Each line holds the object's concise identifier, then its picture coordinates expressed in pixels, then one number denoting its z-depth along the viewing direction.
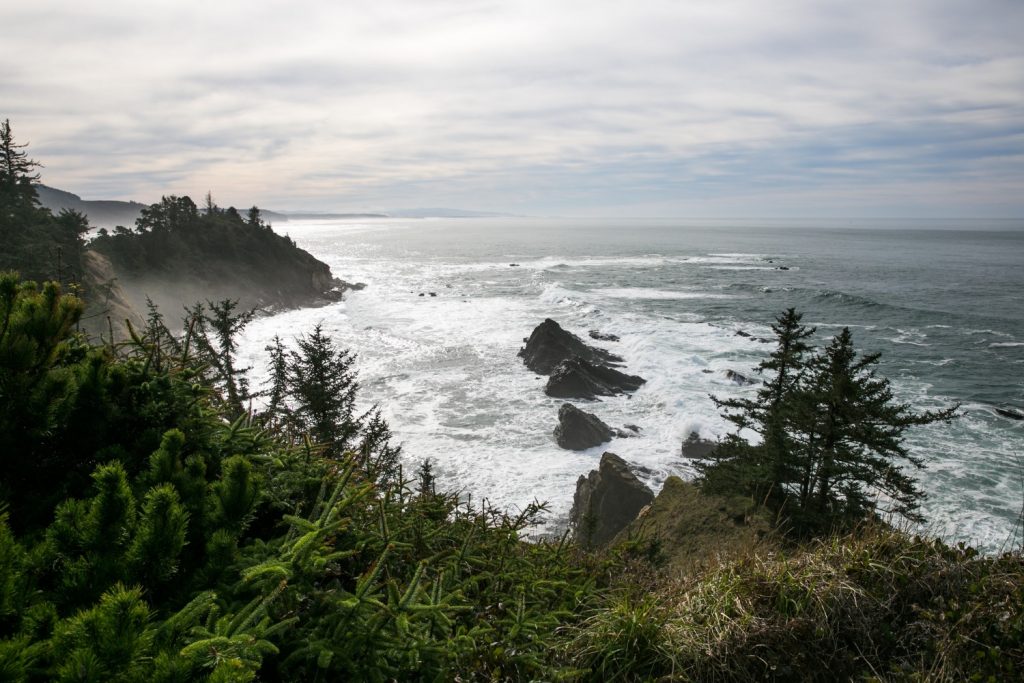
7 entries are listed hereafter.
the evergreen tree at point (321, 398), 14.95
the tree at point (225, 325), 18.69
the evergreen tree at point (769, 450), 13.34
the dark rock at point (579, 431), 24.75
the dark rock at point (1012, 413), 27.83
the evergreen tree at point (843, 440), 12.45
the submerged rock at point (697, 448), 23.95
